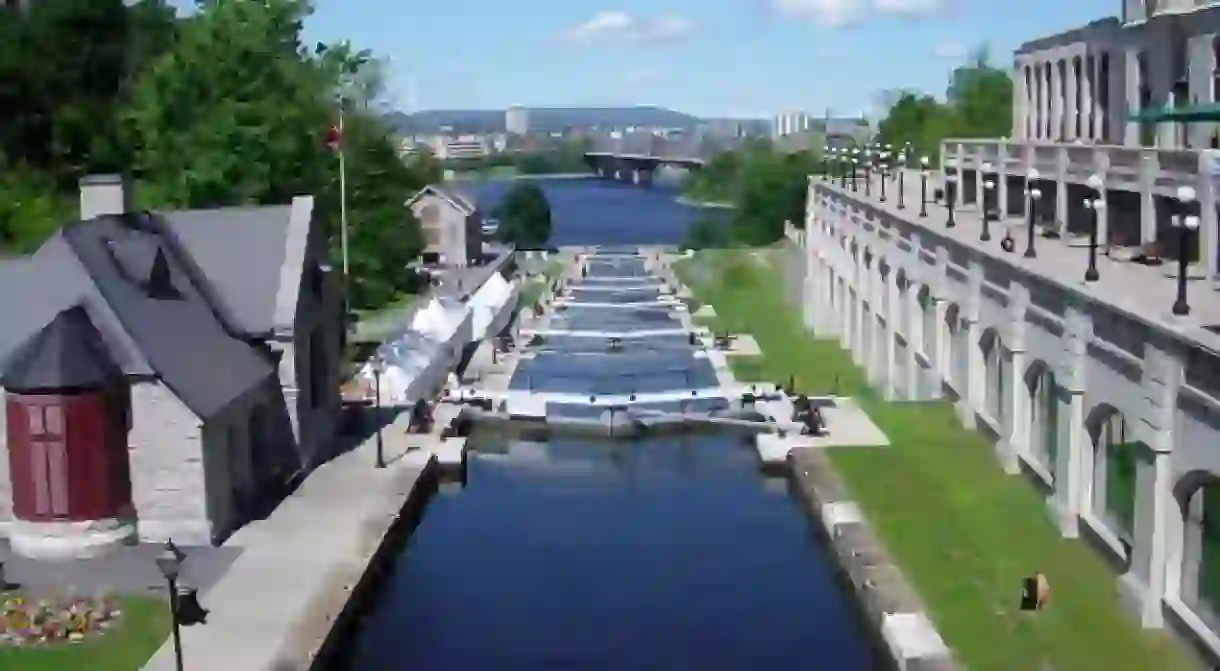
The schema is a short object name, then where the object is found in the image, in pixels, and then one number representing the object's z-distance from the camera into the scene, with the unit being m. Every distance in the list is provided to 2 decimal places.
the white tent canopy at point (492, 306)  64.81
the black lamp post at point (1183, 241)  23.02
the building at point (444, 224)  106.62
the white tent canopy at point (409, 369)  46.66
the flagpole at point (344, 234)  49.50
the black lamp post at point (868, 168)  59.33
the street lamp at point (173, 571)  20.06
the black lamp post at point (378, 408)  36.78
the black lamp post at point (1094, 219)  28.41
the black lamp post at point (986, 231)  38.30
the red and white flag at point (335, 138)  45.97
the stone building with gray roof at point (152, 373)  28.25
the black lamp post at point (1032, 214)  33.31
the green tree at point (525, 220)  142.62
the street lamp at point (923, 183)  47.51
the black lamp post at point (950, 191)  43.45
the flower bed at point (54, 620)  23.88
